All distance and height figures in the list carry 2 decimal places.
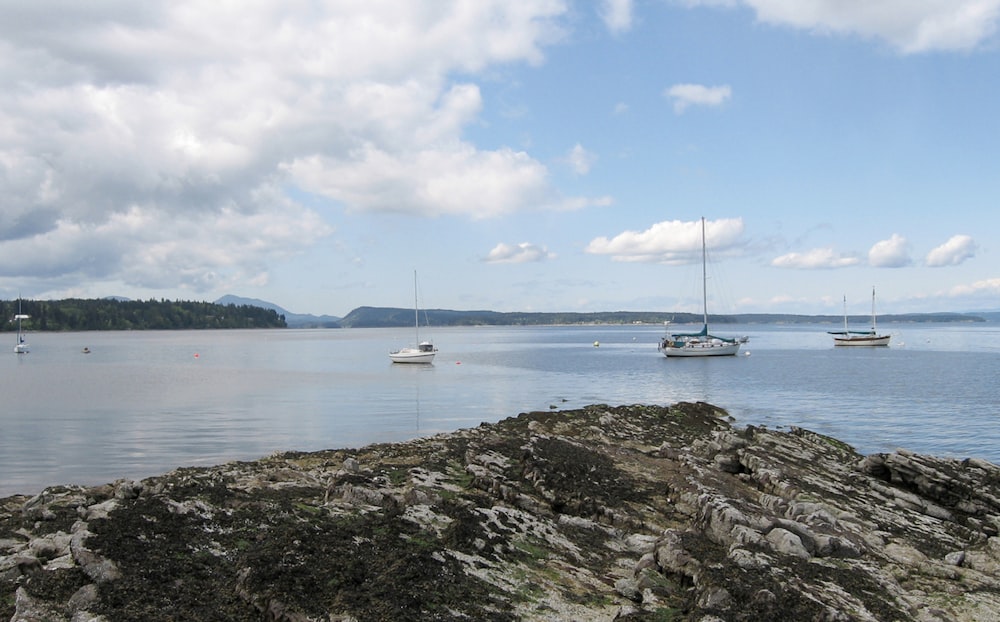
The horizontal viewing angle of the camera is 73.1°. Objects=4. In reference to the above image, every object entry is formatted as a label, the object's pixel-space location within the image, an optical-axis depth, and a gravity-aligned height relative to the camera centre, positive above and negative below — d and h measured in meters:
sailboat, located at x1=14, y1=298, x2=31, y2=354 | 129.38 -3.77
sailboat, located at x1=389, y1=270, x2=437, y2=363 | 97.62 -4.88
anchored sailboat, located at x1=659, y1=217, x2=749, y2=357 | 113.25 -4.97
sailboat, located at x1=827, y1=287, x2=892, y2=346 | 144.38 -5.63
